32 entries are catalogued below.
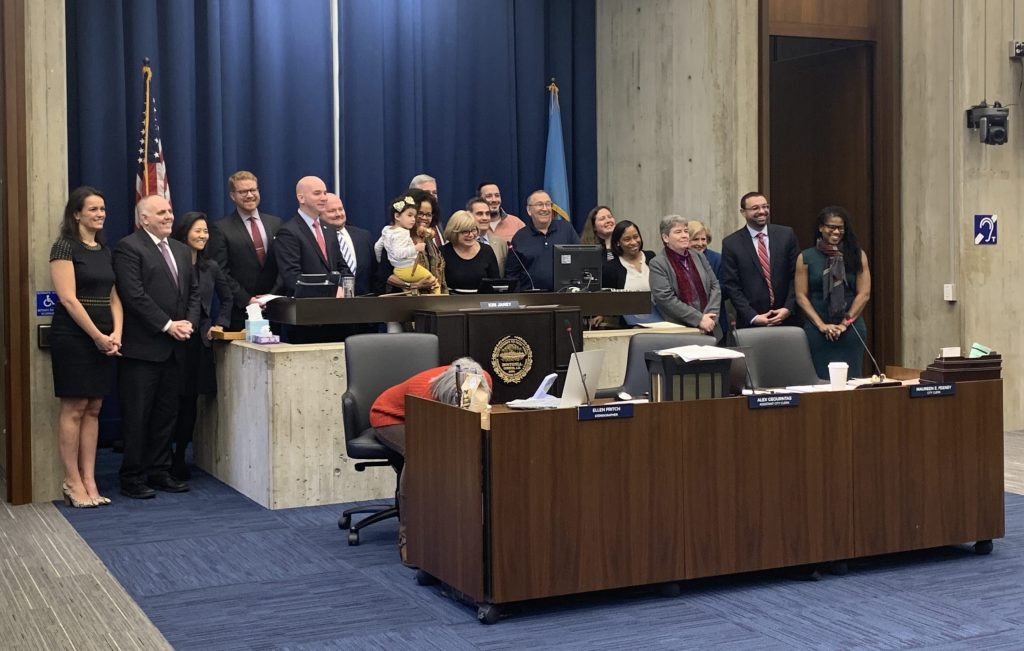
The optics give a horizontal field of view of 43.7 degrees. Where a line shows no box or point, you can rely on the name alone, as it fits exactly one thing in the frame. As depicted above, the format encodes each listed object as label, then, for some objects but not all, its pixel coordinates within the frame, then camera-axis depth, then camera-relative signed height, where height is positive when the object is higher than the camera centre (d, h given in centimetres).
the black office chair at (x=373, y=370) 539 -41
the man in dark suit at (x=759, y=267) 769 +3
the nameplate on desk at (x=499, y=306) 660 -16
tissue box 665 -26
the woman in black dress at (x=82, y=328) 629 -24
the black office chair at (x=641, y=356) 561 -37
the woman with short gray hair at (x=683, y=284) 743 -7
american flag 762 +70
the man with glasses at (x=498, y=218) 813 +37
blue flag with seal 944 +78
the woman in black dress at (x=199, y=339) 683 -32
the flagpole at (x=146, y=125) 763 +93
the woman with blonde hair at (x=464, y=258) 702 +9
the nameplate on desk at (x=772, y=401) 459 -47
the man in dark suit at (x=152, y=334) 647 -28
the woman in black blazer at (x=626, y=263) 757 +6
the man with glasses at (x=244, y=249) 714 +16
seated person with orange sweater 451 -45
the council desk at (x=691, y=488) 422 -77
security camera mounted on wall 838 +96
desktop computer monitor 702 +3
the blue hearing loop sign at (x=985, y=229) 861 +27
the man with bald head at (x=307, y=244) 692 +18
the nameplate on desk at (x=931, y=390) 492 -47
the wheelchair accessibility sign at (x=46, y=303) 649 -12
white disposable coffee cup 489 -40
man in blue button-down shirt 763 +18
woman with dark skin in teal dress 749 -12
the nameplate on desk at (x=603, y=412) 430 -47
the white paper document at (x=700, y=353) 449 -29
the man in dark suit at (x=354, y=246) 711 +17
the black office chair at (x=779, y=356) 579 -39
